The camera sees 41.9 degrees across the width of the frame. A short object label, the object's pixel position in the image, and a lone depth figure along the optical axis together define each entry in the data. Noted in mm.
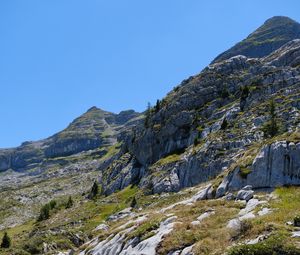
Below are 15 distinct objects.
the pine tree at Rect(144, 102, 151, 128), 138125
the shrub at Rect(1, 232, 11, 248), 65950
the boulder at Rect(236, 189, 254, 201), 37512
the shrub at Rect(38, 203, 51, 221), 115812
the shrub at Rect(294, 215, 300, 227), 24578
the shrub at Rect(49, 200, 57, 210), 127981
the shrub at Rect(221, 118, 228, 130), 93706
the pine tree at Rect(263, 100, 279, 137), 74000
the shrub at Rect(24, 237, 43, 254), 50788
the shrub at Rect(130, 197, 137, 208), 82600
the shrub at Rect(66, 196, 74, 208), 124338
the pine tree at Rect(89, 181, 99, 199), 133500
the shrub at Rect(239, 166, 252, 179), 43853
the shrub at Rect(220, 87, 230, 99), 118262
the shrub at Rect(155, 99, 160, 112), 137425
